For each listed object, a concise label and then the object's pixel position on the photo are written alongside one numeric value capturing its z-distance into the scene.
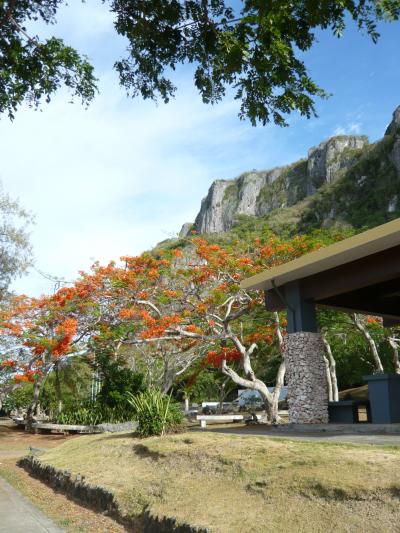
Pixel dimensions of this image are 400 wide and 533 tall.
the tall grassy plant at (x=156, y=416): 10.50
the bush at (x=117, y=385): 18.27
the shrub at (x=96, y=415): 17.98
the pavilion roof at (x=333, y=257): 8.80
